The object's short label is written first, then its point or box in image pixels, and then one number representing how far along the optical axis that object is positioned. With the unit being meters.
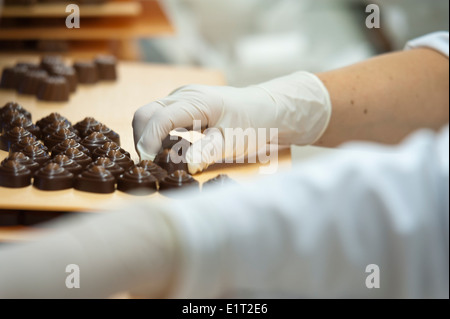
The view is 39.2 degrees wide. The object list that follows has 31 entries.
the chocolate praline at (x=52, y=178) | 0.99
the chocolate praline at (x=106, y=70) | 1.81
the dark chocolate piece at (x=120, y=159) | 1.04
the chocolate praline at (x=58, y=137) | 1.13
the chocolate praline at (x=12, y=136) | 1.15
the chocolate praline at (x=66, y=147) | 1.08
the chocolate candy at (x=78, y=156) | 1.04
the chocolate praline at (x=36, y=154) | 1.05
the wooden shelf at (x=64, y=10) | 2.09
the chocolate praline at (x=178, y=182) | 0.98
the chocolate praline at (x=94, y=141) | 1.10
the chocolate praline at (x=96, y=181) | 0.99
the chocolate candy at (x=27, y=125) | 1.21
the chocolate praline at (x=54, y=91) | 1.55
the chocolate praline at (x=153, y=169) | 1.01
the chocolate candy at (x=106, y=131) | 1.13
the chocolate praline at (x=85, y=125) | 1.19
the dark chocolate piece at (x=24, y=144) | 1.10
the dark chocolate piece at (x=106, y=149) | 1.07
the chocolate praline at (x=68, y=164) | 1.01
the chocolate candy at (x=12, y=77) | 1.69
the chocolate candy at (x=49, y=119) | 1.25
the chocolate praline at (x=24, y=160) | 1.02
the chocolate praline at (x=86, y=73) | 1.75
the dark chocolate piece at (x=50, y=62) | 1.79
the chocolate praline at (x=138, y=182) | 0.99
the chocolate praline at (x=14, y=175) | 0.99
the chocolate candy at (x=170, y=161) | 1.06
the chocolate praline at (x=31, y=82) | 1.62
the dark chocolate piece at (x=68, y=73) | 1.64
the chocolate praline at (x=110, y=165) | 1.01
